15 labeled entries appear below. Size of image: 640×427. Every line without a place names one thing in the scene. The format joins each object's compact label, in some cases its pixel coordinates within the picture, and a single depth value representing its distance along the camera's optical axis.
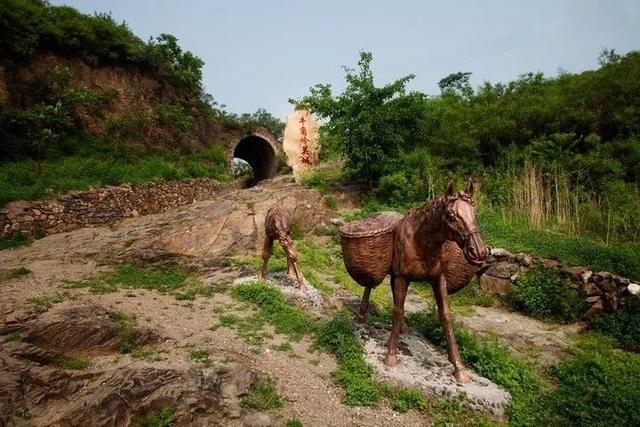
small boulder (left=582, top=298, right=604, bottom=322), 6.95
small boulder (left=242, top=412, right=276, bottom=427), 3.94
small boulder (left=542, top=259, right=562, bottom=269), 7.84
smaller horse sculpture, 8.11
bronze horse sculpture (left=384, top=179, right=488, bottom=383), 4.21
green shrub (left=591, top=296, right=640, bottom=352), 6.23
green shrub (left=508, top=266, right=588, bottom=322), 7.20
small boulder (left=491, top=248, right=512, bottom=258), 8.66
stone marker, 17.78
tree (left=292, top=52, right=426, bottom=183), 13.26
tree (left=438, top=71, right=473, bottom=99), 18.63
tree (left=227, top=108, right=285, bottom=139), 22.89
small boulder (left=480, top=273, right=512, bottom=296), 8.33
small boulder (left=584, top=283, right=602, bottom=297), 7.11
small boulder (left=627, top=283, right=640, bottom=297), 6.61
